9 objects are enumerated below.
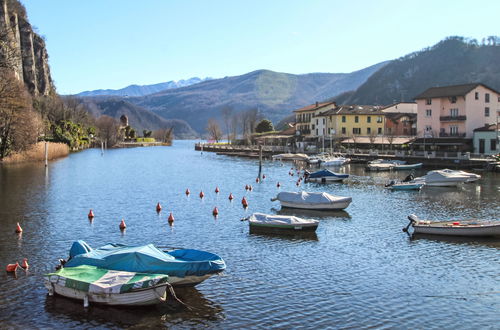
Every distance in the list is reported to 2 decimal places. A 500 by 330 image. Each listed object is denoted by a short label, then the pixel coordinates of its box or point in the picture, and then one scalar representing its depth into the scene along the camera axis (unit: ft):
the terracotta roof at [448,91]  338.28
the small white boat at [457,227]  111.86
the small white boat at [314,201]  148.97
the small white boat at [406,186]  199.93
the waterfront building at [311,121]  491.72
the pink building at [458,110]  335.47
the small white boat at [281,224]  116.98
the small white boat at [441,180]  213.25
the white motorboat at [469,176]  220.45
